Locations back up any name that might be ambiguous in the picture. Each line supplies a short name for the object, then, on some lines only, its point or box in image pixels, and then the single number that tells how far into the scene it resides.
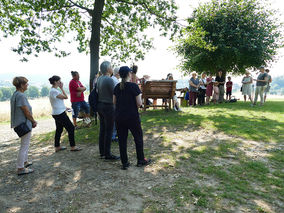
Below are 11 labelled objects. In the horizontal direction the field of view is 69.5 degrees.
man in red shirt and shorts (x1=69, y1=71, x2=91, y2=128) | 7.77
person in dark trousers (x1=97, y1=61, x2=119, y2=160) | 4.60
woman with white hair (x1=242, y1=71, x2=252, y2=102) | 14.17
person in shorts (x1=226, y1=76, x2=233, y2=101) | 16.99
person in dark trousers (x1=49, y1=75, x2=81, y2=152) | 5.22
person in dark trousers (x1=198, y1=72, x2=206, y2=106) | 13.73
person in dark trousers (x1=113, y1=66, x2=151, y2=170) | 3.98
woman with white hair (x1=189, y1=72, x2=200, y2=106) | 12.39
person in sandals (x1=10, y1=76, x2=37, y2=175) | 4.19
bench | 9.42
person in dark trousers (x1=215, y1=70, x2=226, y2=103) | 15.04
